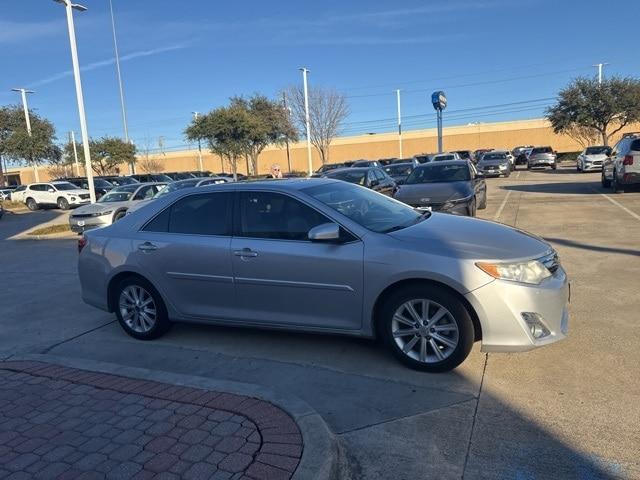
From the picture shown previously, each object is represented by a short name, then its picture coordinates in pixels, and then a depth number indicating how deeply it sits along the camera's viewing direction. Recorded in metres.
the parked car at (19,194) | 32.52
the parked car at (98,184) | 30.98
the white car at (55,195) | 30.13
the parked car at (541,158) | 38.78
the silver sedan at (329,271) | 4.07
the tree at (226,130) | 39.12
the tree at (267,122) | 42.14
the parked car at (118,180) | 34.80
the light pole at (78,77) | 18.64
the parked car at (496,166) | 33.06
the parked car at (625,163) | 16.05
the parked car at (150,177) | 36.97
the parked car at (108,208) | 15.92
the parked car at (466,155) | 40.14
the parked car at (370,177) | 13.67
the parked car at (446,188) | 10.84
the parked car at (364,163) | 25.34
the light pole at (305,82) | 38.11
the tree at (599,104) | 41.03
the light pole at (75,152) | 53.62
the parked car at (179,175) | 37.80
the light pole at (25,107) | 41.48
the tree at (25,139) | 42.16
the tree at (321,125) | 49.41
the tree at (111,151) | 48.75
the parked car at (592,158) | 30.42
